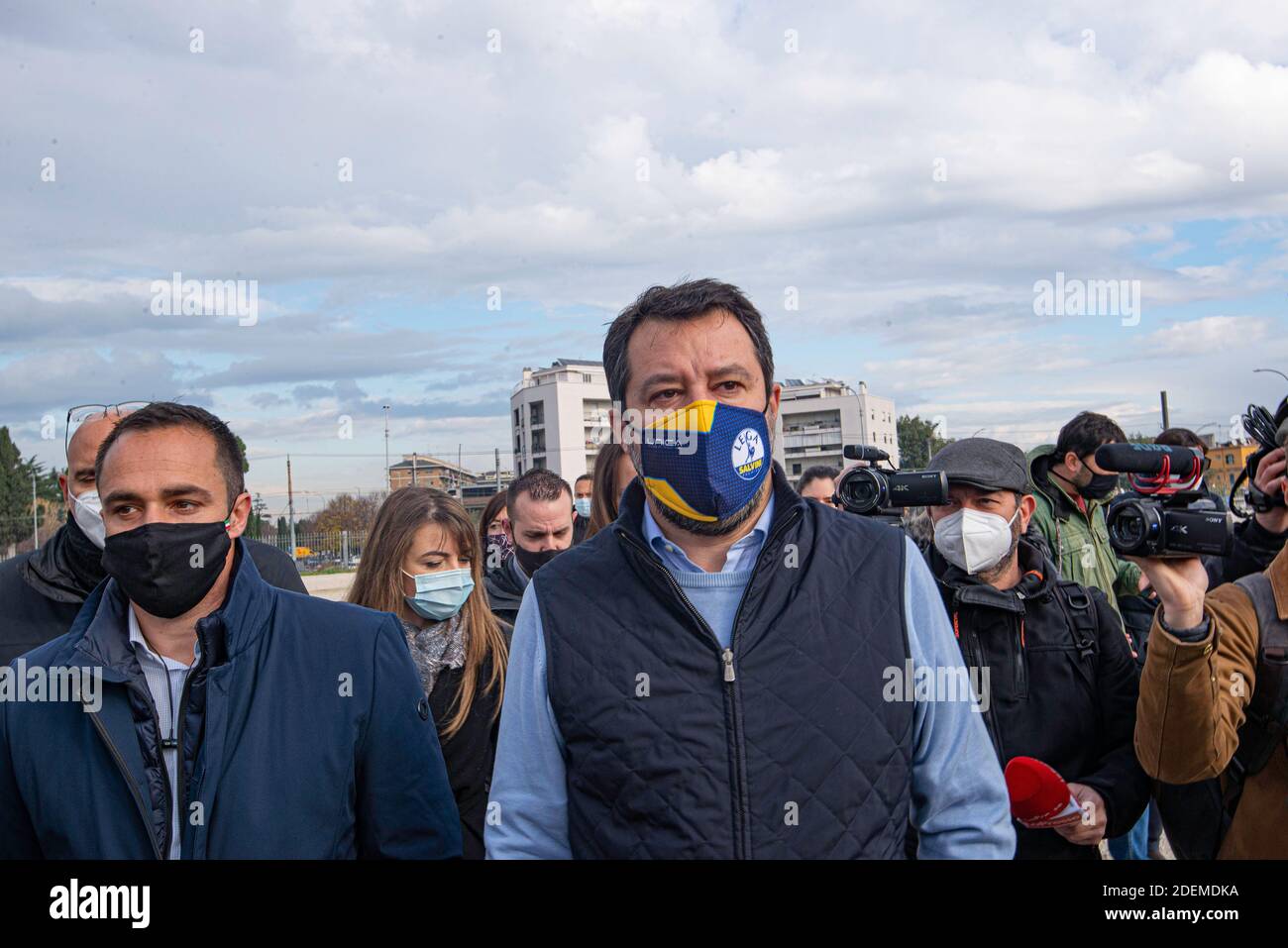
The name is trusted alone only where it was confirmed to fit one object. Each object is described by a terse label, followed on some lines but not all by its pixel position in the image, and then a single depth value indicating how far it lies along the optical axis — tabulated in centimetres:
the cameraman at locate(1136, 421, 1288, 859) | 239
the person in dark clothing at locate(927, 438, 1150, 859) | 303
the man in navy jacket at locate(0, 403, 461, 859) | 228
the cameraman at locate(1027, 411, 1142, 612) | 519
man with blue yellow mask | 195
